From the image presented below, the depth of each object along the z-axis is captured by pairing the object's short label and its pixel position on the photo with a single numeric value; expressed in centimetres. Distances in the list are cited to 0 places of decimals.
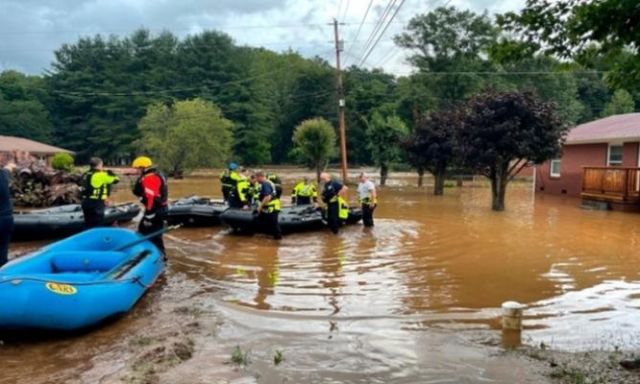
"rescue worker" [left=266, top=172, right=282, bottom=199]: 1312
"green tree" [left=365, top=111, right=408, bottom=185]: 3334
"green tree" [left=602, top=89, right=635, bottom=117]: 5541
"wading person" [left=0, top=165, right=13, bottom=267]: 740
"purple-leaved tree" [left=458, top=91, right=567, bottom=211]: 1858
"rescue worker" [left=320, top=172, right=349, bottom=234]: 1389
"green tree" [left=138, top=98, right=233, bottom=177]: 4212
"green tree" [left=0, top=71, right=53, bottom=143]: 5850
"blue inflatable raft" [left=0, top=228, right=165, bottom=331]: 551
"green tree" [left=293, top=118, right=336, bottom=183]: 3556
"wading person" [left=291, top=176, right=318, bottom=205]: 1607
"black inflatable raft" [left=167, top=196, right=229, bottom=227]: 1465
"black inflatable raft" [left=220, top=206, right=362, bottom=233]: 1303
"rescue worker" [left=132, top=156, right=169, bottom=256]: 916
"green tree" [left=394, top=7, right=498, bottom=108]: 4803
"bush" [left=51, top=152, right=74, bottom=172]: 2656
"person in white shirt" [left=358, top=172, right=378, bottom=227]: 1512
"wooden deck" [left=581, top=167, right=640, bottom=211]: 1902
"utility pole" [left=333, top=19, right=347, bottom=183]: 3046
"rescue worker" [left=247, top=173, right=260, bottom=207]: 1446
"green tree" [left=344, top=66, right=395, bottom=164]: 5894
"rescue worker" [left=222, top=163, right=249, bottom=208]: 1424
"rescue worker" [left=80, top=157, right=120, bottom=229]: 999
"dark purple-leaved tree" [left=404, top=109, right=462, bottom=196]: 2573
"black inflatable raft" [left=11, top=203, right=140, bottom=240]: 1187
